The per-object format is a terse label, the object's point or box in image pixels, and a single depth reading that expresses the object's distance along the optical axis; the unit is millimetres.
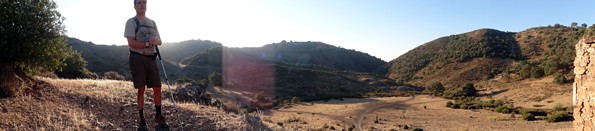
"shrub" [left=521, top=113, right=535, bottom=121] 30094
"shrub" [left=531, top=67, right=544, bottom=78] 52494
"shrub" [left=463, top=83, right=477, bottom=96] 53250
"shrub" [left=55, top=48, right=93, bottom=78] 22502
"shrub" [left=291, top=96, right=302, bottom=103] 50988
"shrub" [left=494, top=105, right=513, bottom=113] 35428
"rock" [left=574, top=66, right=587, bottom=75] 8250
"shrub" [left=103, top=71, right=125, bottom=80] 25406
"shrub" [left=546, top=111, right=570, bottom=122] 27925
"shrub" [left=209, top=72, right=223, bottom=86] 56588
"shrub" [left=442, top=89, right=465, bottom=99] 51734
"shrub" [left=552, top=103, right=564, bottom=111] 33350
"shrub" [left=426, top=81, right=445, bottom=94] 59856
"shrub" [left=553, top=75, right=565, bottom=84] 43312
